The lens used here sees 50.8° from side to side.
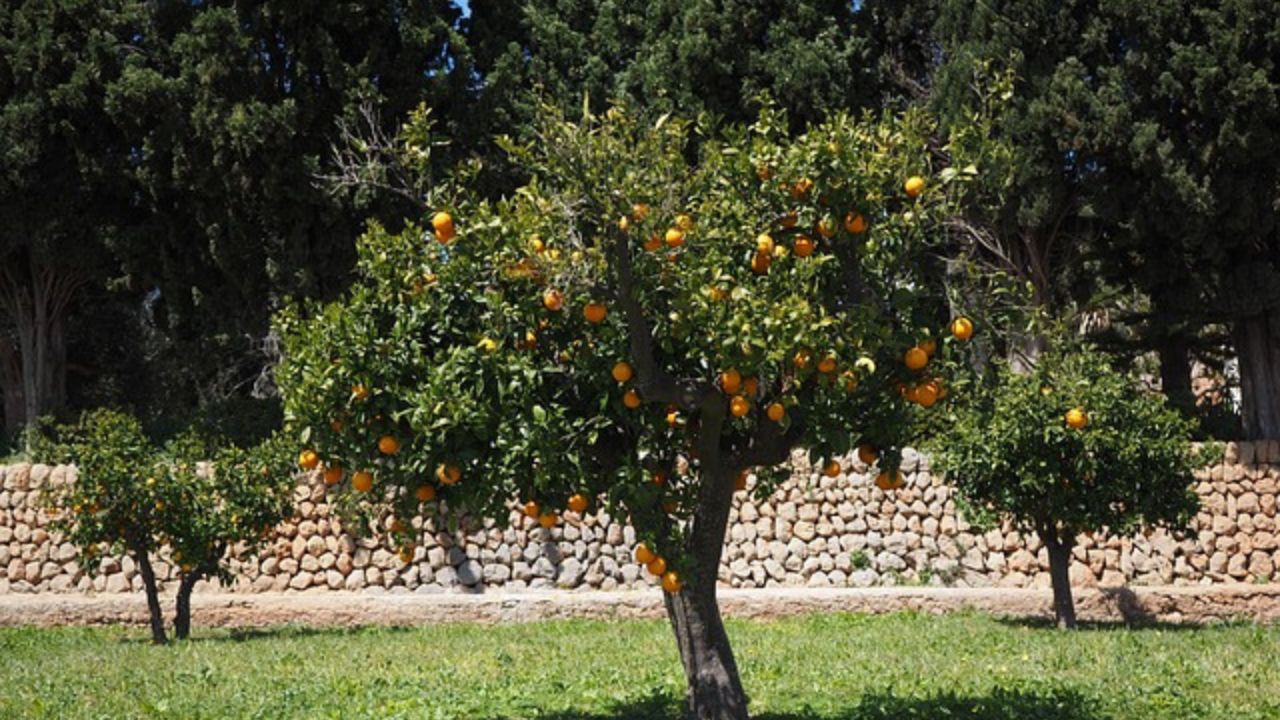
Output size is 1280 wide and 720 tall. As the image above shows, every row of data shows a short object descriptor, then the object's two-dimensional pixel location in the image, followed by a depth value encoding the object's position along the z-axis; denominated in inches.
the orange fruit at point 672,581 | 245.8
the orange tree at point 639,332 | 230.7
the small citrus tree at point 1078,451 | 495.2
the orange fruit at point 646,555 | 246.5
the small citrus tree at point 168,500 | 527.2
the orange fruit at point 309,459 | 253.8
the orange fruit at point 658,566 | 246.4
